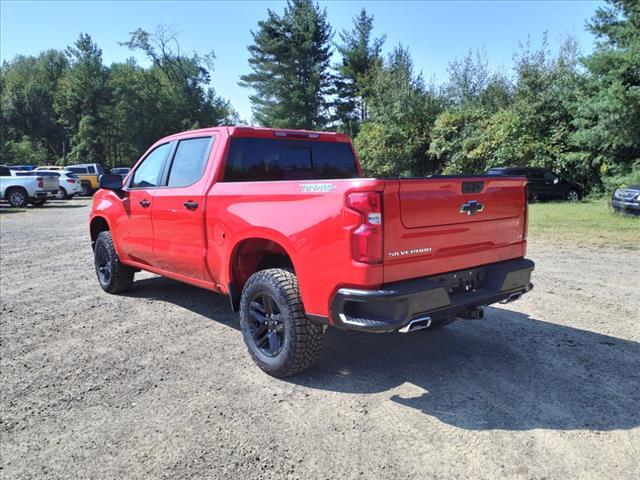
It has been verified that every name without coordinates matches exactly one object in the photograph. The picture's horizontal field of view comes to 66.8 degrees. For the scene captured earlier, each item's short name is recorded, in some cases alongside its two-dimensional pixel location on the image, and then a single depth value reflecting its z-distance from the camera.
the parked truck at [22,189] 21.38
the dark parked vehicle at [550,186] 19.36
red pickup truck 3.12
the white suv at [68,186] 27.27
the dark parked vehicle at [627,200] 12.91
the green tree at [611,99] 17.19
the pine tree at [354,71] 43.78
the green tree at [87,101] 55.91
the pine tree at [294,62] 42.59
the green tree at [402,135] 26.86
